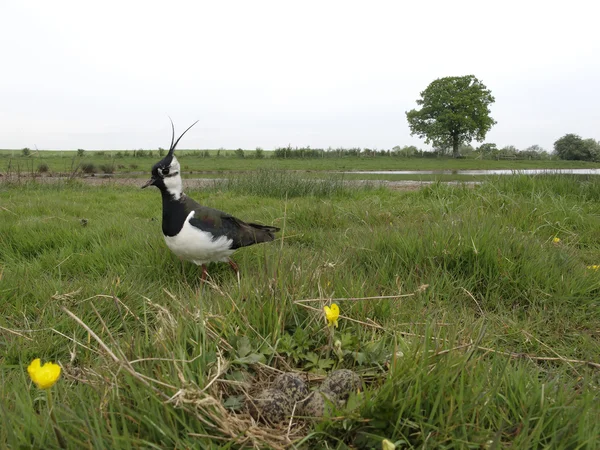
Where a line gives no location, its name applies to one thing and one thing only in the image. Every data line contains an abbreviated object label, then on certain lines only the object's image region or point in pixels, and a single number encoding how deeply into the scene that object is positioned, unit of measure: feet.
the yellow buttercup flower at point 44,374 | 1.33
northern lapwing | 3.41
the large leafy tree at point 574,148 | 106.24
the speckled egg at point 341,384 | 1.69
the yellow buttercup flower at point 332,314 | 1.87
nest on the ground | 1.48
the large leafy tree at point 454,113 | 124.62
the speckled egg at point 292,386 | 1.68
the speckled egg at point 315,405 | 1.61
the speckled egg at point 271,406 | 1.61
